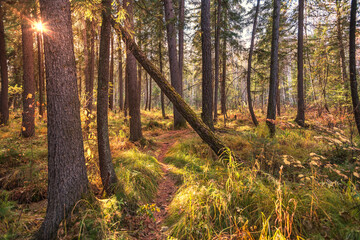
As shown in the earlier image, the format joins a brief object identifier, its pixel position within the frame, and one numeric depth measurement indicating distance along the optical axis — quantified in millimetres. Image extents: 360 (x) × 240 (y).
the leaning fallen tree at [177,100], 3885
